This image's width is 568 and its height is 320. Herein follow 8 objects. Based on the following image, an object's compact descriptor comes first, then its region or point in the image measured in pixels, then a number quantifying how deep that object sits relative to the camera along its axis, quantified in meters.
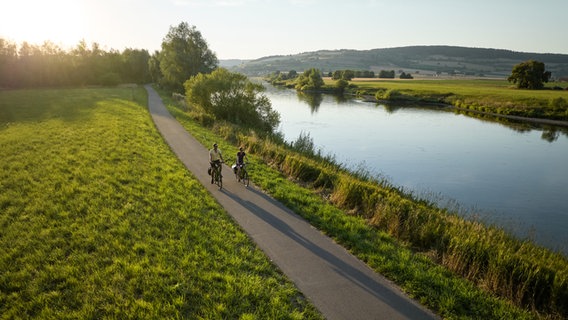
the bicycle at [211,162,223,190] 13.99
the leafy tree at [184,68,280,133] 32.66
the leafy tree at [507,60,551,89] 76.94
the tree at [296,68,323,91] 106.06
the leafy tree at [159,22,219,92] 60.72
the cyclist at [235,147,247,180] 14.35
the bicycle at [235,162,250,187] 14.56
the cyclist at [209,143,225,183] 13.88
